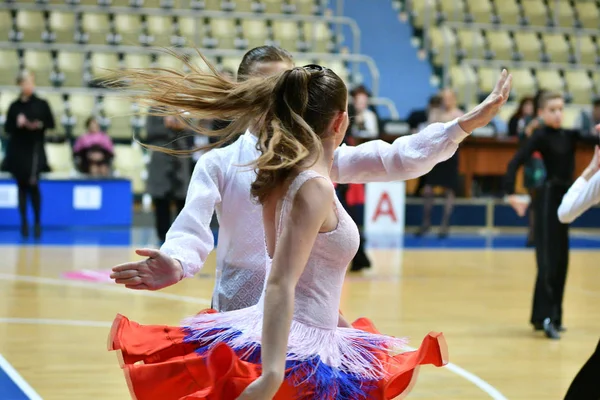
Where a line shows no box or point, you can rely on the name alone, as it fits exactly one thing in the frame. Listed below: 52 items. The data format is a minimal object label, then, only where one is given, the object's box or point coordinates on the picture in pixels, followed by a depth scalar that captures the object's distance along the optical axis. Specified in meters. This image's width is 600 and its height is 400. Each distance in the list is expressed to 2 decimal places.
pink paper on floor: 9.21
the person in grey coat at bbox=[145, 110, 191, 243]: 11.96
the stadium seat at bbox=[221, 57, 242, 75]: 15.70
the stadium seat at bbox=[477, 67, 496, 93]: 17.33
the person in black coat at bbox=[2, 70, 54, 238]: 12.47
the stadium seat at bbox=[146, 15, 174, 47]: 16.42
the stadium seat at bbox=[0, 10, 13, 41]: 16.03
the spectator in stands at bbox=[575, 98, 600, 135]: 15.46
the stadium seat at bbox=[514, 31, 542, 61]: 18.88
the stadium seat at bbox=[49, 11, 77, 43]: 16.22
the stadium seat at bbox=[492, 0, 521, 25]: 19.39
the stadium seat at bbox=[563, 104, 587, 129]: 16.59
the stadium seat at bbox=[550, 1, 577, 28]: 19.70
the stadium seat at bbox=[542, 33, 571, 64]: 19.08
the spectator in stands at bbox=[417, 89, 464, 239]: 13.60
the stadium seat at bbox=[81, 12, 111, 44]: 16.33
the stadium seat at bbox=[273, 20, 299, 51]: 17.03
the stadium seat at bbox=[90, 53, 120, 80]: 15.45
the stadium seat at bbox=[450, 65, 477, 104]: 17.00
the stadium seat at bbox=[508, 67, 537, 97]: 17.72
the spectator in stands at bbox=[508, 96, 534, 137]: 13.97
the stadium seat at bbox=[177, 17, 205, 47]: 16.44
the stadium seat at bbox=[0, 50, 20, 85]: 15.33
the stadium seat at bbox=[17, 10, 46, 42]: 16.09
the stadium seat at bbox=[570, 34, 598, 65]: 19.01
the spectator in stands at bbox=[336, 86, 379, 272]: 9.77
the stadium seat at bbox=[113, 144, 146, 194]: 14.92
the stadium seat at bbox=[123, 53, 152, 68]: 15.56
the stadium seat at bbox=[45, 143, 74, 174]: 14.52
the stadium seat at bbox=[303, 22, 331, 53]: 17.02
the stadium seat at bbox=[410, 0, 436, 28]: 18.86
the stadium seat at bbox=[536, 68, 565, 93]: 17.92
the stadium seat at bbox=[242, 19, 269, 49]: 17.02
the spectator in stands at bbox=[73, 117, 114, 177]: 13.84
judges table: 15.20
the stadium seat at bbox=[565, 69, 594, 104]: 18.19
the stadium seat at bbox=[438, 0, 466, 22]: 18.86
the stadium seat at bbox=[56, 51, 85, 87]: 15.66
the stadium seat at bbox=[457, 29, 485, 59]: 18.27
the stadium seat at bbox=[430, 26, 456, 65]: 18.25
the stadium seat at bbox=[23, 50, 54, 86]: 15.52
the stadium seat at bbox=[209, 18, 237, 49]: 16.92
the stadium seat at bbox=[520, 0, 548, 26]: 19.59
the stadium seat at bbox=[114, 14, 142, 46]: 16.41
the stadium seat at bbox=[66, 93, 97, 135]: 14.99
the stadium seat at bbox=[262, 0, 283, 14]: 17.95
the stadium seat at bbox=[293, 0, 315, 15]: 17.98
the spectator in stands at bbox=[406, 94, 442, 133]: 14.63
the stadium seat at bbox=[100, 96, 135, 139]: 15.26
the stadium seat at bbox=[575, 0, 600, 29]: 19.89
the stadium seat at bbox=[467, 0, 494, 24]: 19.19
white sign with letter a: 14.52
